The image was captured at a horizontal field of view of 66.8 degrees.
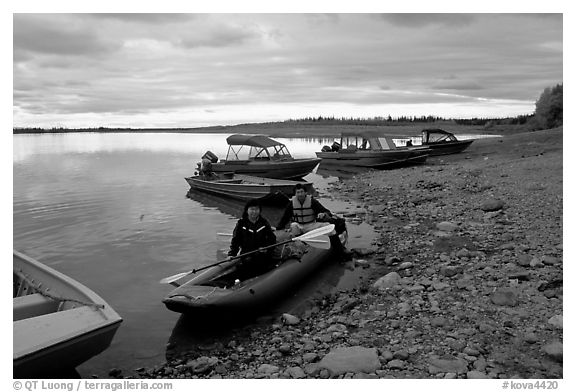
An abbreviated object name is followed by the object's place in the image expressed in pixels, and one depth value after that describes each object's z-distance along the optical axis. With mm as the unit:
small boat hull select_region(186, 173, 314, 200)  19516
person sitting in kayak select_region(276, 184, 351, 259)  11125
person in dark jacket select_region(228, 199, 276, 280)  8820
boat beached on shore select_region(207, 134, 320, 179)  24734
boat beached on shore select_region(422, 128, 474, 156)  33166
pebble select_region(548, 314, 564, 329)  6047
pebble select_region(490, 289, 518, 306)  6968
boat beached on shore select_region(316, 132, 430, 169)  29969
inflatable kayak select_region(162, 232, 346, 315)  7461
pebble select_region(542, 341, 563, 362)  5414
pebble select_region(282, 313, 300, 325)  7630
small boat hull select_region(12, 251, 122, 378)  5164
